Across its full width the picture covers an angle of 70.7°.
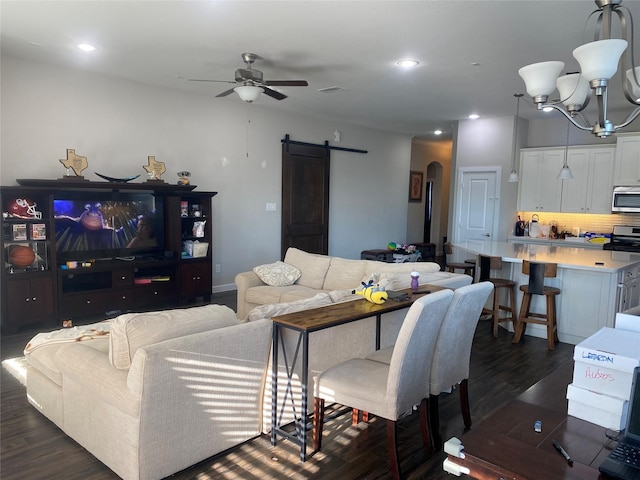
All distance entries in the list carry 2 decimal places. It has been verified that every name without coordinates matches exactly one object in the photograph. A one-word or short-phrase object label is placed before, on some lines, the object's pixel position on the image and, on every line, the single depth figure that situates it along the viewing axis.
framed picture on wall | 10.88
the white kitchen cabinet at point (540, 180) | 7.54
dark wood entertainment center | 4.67
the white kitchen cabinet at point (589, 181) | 7.05
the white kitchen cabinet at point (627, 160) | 6.67
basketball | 4.68
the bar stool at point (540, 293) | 4.54
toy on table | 2.90
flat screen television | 5.08
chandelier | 2.23
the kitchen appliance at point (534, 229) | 7.76
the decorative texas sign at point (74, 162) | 5.00
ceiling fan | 4.35
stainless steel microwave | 6.68
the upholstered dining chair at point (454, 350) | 2.61
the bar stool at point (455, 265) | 5.98
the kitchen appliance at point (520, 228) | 7.91
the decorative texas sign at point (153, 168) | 5.70
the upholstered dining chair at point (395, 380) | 2.27
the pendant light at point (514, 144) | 7.59
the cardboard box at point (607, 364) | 1.36
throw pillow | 5.12
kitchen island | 4.47
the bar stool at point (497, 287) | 4.88
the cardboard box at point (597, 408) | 1.41
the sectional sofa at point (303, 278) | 4.75
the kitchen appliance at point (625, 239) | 6.68
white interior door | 7.88
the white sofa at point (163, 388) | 2.19
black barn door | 7.76
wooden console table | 2.45
